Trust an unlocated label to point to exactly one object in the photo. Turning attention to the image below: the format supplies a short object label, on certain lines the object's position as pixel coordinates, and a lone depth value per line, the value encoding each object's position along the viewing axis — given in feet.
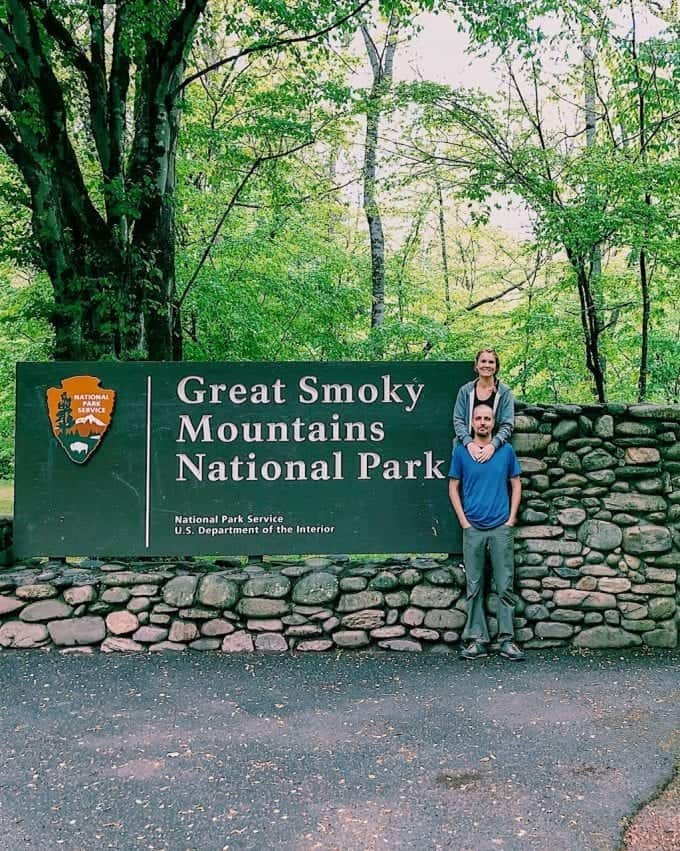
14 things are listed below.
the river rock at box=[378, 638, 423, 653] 18.01
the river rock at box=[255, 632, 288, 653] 17.93
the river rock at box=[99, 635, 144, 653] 17.94
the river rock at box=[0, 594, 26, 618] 18.13
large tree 23.07
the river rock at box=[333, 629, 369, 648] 18.02
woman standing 17.76
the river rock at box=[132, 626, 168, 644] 18.04
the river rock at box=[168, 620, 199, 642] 18.03
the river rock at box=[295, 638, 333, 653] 17.97
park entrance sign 19.04
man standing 17.56
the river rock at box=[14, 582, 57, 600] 18.15
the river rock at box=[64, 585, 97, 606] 18.15
